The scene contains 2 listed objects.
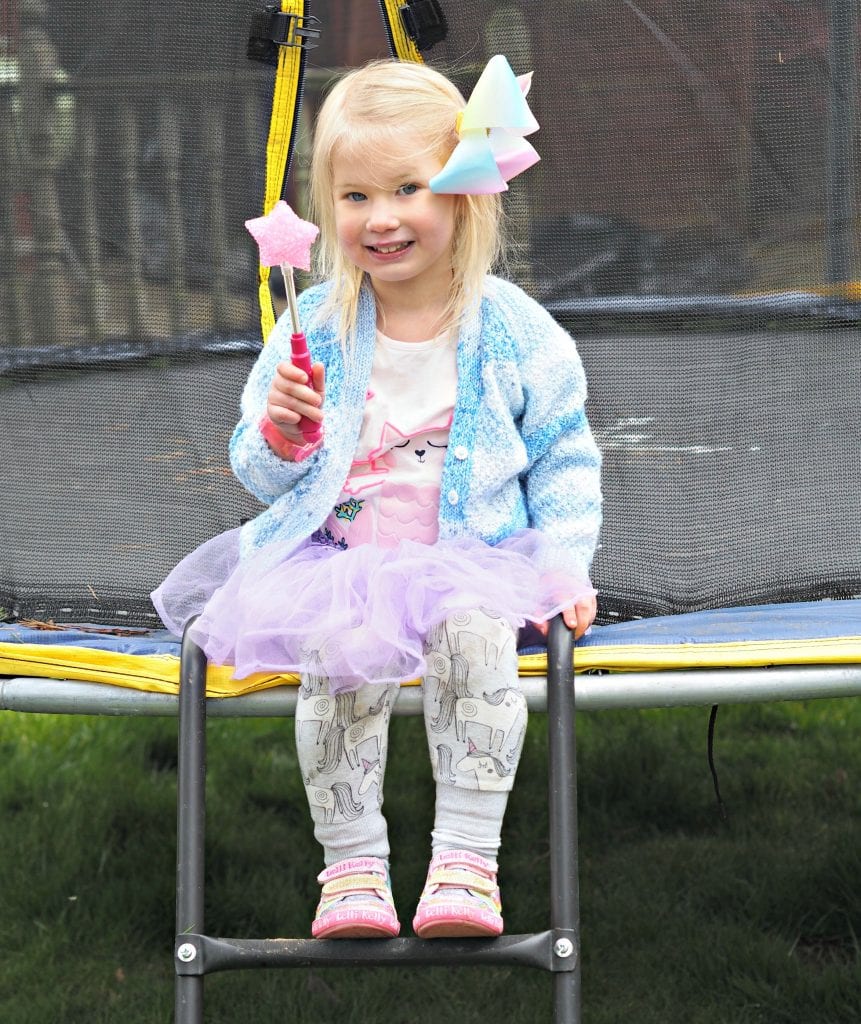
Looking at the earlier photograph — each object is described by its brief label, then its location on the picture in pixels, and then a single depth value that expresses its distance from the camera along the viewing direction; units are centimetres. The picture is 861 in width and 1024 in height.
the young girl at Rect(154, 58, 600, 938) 357
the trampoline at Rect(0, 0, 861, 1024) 409
